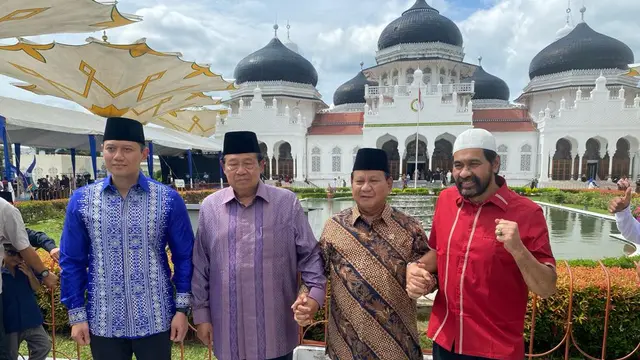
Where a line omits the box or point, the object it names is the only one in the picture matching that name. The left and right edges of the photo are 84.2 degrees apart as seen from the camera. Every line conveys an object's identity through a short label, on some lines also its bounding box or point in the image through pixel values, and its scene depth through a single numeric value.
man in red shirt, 1.67
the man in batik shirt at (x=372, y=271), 1.88
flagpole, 23.32
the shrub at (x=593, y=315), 2.86
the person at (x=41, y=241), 2.42
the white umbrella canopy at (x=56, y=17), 6.28
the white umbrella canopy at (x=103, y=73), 9.30
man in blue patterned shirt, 1.90
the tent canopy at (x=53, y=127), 11.55
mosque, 24.39
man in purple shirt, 1.89
